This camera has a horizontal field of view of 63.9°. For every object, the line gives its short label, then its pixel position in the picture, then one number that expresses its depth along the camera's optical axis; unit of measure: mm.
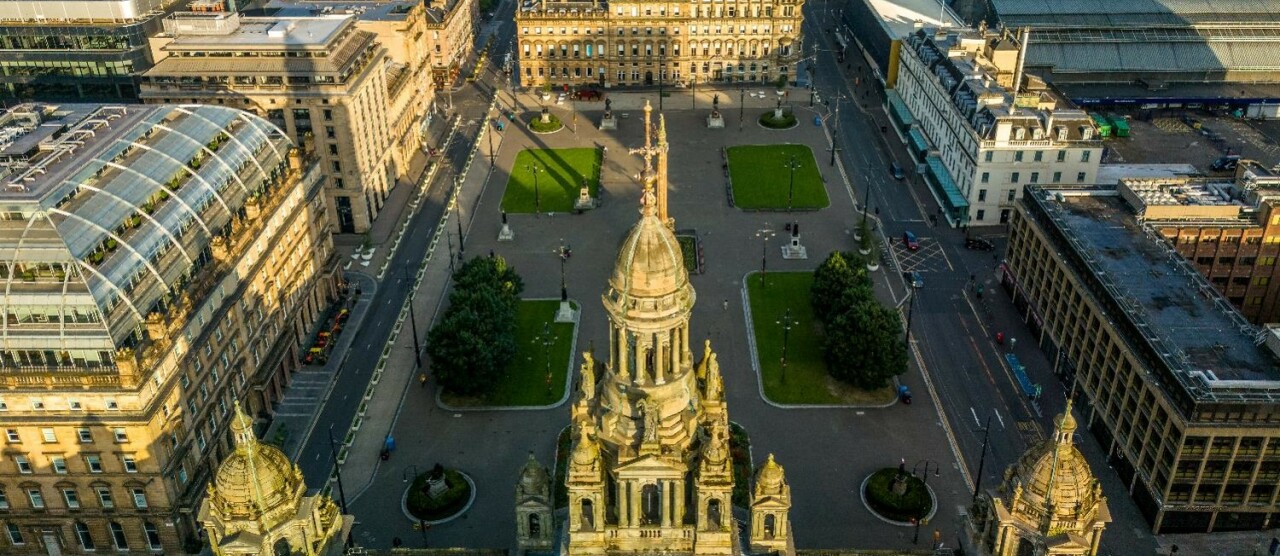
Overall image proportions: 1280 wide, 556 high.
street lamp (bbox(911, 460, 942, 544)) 109750
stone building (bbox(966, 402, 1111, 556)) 65062
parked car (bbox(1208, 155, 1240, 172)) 176500
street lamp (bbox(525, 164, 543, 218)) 173625
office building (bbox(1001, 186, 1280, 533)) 97750
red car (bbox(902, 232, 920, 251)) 159875
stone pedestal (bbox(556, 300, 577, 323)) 140250
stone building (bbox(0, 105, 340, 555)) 93000
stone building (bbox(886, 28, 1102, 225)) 157625
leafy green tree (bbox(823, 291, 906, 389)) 119562
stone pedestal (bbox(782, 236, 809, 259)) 158412
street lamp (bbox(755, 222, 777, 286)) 155538
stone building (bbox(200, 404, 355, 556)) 64938
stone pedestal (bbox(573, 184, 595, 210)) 173875
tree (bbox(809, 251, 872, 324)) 132250
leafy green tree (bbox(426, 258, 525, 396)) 118250
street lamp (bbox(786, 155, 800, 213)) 178975
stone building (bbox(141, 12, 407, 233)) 155875
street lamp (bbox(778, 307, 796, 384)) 131500
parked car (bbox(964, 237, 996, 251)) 158500
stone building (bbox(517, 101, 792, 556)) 59188
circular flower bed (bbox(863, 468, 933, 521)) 105000
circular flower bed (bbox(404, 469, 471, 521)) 105750
